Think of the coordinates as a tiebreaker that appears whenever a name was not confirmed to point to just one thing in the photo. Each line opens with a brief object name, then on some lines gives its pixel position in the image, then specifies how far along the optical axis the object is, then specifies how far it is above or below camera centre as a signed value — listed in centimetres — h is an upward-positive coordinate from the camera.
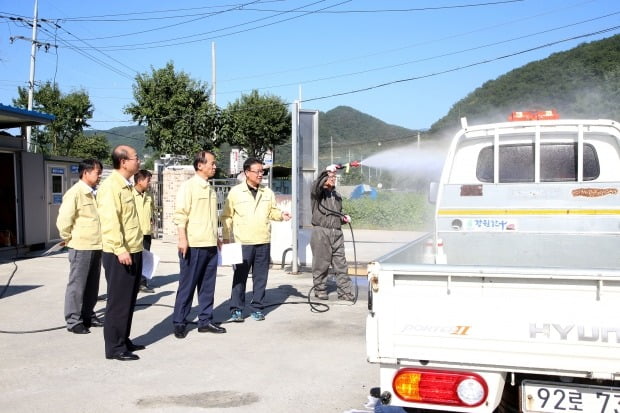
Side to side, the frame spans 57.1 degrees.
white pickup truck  286 -77
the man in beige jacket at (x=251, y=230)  700 -47
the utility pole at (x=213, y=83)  3428 +672
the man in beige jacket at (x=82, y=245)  661 -62
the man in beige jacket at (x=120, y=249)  527 -52
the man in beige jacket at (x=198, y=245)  630 -58
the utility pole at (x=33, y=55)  3097 +773
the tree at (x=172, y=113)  3175 +452
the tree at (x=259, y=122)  3703 +466
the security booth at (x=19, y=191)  1356 +6
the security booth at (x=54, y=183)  1484 +27
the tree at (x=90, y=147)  3772 +309
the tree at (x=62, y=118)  3644 +489
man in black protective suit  826 -60
